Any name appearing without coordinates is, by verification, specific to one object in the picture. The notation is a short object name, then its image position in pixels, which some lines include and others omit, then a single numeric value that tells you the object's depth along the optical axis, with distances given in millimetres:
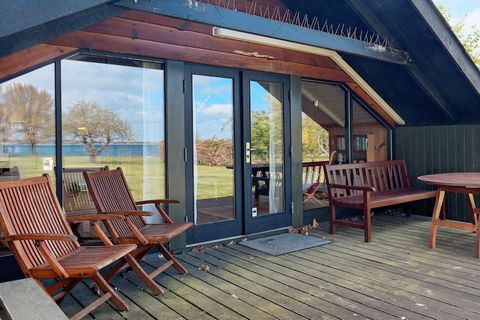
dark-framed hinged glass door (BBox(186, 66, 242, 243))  4492
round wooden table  4113
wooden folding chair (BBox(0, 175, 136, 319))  2496
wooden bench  4803
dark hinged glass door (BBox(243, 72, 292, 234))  4875
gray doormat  4418
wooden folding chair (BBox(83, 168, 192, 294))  3248
